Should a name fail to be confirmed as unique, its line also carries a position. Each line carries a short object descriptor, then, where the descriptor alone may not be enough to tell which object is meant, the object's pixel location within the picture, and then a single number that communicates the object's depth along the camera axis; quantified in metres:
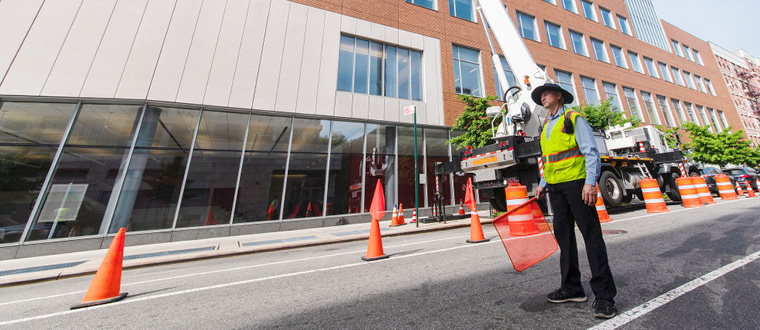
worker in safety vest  2.04
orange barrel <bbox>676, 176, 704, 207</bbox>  8.86
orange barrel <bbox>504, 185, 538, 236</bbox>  2.38
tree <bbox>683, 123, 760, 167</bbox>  20.98
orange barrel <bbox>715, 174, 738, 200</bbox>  10.76
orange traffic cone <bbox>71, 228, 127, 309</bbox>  3.10
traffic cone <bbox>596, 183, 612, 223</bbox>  7.09
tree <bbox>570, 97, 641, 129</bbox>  14.67
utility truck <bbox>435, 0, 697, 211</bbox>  7.32
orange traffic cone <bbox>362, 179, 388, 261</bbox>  4.60
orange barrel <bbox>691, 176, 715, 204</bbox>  9.29
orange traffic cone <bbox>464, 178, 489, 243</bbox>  5.47
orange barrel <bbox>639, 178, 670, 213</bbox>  8.20
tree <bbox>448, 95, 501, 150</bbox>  11.73
